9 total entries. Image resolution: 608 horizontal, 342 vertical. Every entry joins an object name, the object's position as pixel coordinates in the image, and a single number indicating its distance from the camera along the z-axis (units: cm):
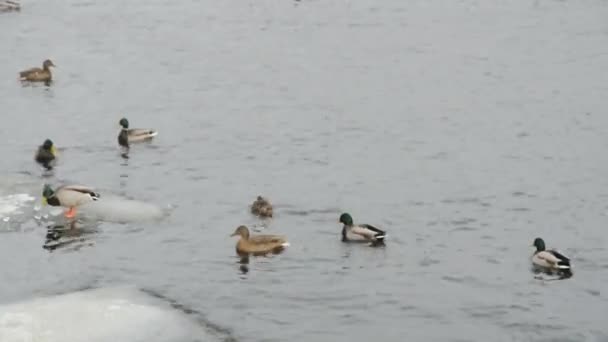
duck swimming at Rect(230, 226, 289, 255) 2358
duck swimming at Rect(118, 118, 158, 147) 3177
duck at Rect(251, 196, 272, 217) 2566
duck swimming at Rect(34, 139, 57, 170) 2991
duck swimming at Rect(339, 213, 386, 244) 2403
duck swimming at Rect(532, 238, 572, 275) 2250
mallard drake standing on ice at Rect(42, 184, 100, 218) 2503
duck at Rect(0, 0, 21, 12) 5206
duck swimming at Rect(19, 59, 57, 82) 3917
